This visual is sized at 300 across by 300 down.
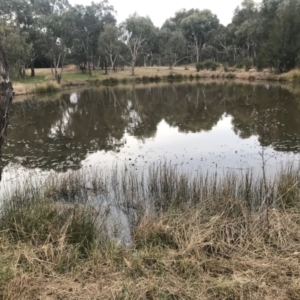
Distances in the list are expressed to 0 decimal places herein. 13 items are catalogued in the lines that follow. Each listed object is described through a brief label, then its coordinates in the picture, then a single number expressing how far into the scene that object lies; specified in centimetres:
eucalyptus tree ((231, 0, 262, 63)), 5395
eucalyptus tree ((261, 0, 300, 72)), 3941
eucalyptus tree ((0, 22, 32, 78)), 3338
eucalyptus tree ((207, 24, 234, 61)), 6322
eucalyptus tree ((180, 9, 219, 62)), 7388
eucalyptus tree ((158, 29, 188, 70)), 6366
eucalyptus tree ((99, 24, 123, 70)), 5325
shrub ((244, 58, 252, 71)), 4731
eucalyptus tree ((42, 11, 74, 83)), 4438
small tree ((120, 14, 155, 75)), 6038
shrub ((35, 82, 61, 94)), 3544
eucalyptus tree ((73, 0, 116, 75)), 5566
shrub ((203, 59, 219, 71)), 5346
